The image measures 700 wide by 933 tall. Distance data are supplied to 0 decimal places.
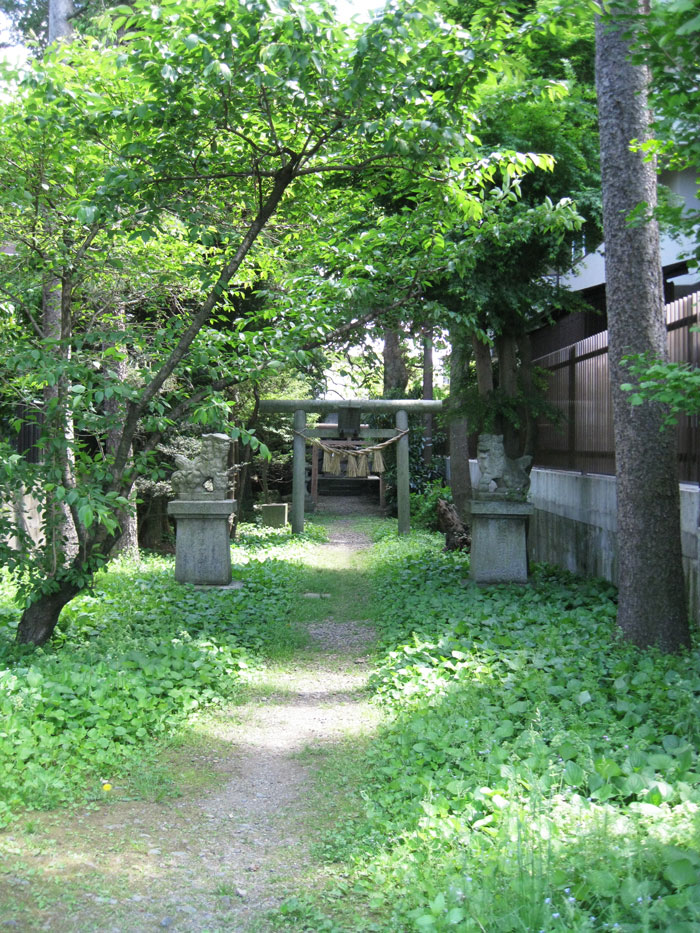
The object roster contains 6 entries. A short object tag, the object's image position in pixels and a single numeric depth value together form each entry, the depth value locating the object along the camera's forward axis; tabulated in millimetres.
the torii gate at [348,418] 17312
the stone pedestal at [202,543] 10531
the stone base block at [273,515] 20109
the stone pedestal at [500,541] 9938
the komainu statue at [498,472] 10086
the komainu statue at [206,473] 10695
